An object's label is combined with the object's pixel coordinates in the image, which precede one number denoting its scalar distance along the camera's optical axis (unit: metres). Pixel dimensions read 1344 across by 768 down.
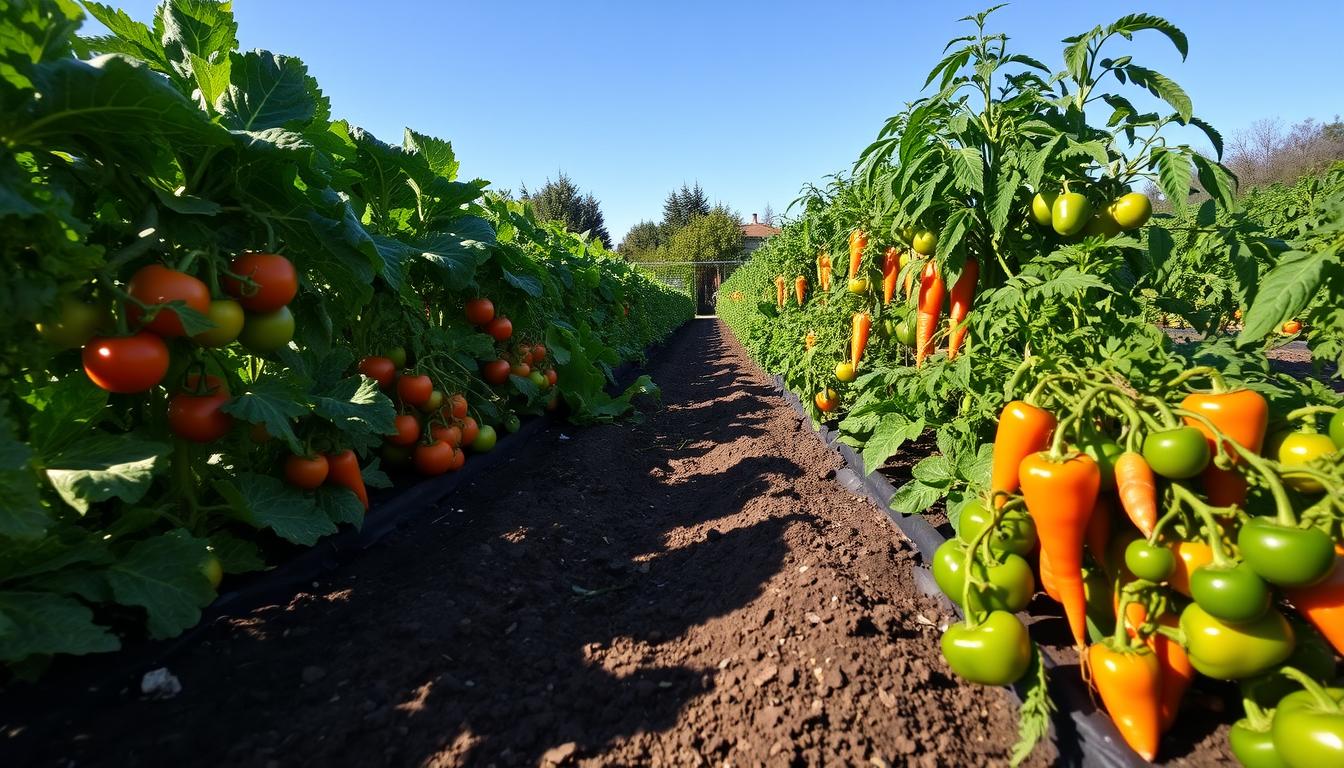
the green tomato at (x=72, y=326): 1.38
